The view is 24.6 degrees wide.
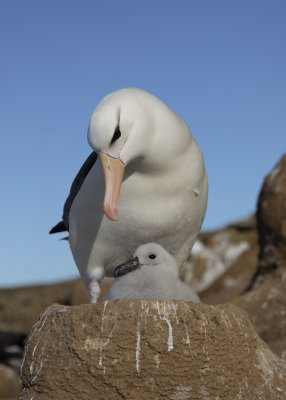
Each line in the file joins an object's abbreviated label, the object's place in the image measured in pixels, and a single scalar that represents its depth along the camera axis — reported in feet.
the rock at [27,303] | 52.44
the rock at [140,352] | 11.76
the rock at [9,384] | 39.04
